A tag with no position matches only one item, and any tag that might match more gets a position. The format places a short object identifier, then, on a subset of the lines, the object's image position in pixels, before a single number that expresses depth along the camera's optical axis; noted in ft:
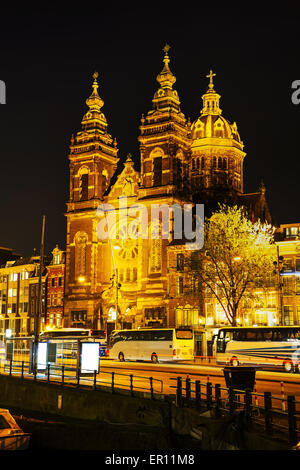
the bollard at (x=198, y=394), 74.59
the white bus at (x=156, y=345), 174.09
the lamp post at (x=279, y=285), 209.25
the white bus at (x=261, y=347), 142.20
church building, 241.96
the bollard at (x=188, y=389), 76.51
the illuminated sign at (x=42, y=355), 132.36
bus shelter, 119.44
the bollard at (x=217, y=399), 67.56
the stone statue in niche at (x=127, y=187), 262.47
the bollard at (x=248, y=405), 58.80
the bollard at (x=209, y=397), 70.90
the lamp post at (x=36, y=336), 129.18
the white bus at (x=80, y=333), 213.46
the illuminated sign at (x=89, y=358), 119.14
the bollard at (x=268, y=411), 54.60
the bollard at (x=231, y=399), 62.63
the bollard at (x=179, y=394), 78.43
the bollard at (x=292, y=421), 49.68
